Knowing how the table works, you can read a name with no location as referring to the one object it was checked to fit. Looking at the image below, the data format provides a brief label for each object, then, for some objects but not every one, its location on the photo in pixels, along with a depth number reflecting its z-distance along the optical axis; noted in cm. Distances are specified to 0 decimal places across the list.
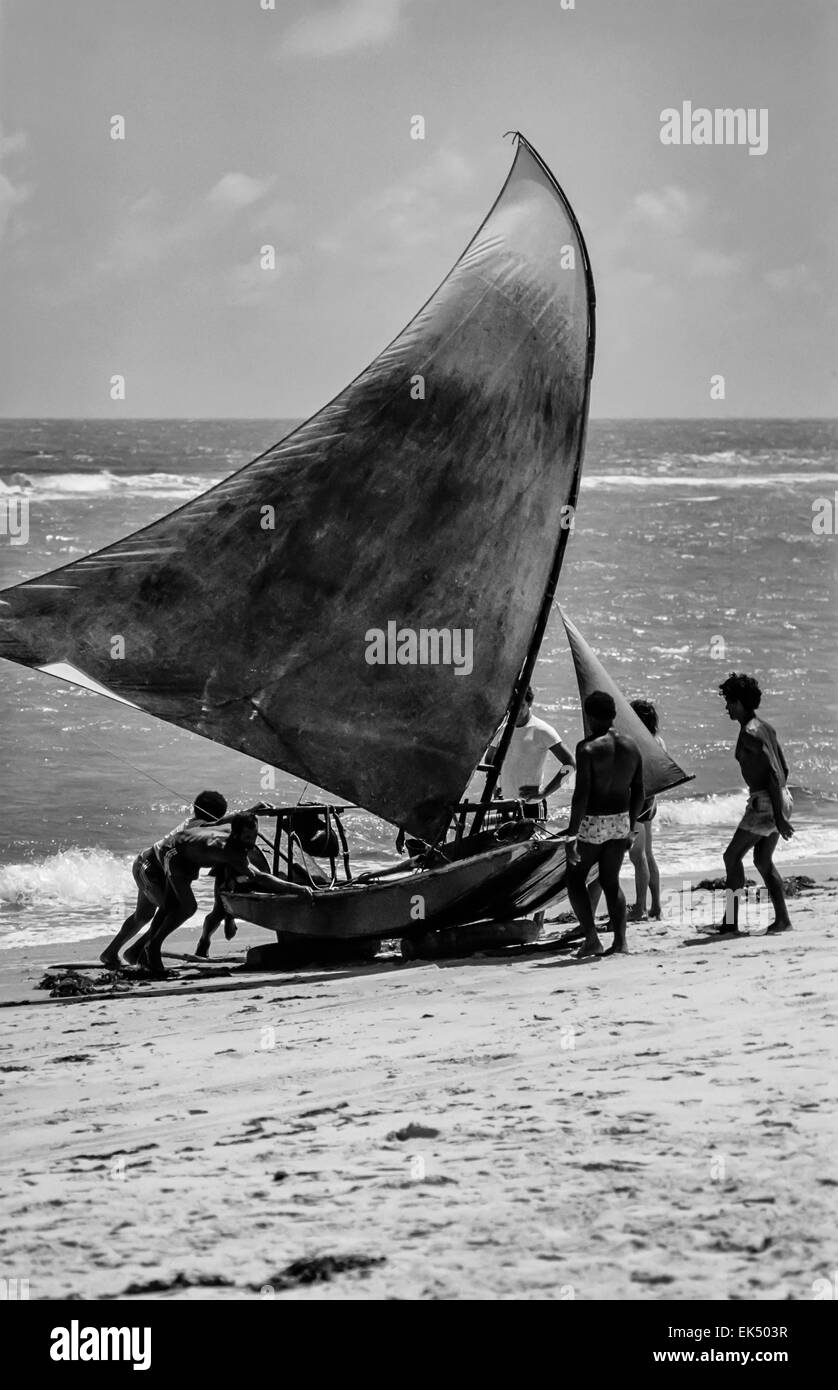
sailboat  1778
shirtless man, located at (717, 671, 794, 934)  1752
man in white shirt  1905
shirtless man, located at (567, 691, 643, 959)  1662
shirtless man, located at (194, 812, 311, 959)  1733
